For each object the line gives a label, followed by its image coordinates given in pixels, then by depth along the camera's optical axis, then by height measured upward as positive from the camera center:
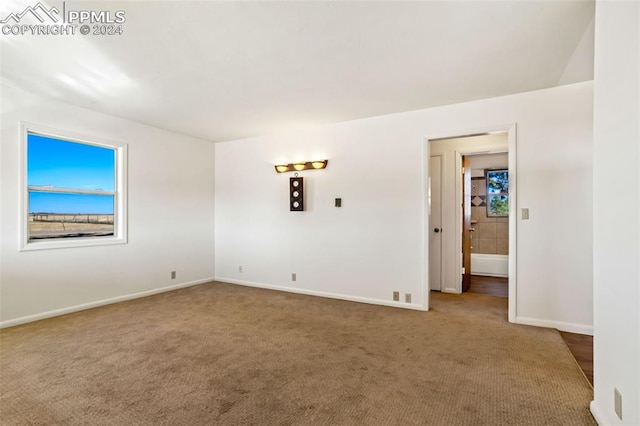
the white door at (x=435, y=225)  4.98 -0.21
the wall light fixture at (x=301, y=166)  4.54 +0.72
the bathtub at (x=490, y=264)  6.20 -1.08
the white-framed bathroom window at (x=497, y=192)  6.62 +0.46
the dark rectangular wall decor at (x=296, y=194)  4.69 +0.28
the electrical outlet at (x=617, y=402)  1.46 -0.93
